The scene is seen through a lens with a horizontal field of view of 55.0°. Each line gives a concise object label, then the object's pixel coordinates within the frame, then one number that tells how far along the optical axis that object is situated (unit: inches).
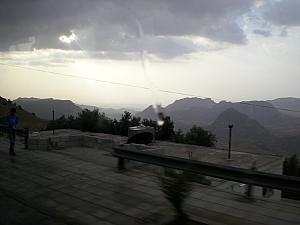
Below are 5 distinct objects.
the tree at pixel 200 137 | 1009.9
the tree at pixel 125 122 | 887.6
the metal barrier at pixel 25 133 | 439.5
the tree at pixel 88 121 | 757.9
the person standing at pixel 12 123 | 407.2
